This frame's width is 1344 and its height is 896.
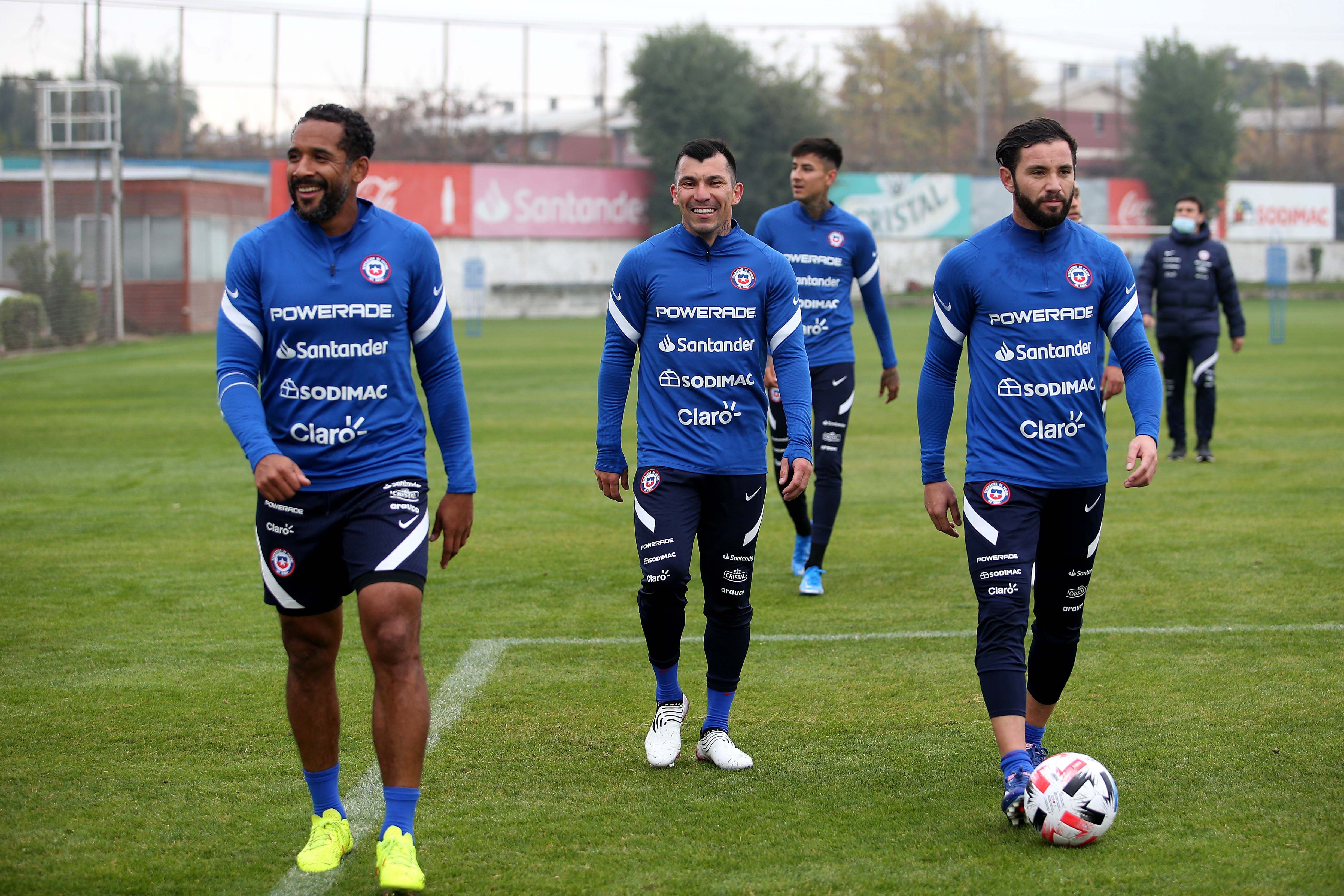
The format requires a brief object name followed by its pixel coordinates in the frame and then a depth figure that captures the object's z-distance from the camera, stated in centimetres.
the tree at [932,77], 6481
